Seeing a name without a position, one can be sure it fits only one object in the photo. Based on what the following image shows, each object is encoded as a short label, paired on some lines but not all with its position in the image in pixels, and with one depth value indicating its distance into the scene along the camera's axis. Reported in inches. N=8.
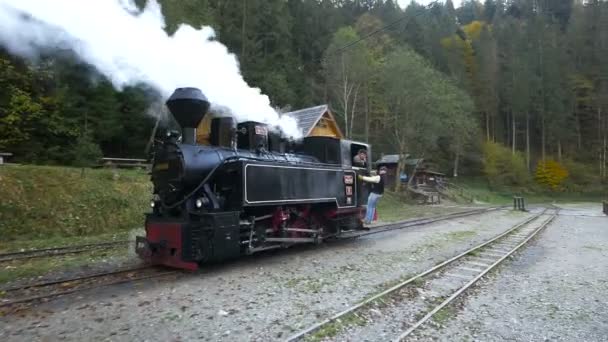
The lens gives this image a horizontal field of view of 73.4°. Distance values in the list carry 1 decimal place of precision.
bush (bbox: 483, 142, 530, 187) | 1834.4
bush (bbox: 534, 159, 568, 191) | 1856.5
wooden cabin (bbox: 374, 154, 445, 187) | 1402.6
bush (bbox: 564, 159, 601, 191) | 1875.0
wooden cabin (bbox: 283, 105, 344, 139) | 894.6
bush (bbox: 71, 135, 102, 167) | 668.7
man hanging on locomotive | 449.6
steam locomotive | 249.9
